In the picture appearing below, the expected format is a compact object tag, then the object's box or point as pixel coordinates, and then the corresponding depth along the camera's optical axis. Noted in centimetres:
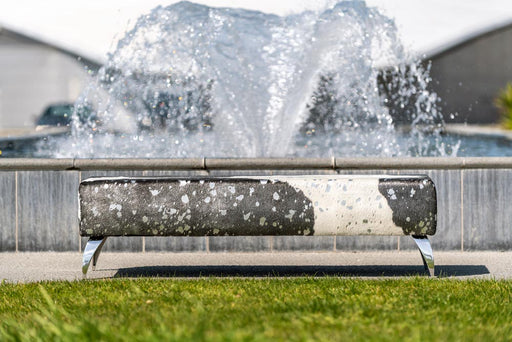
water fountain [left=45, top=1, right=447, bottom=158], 1617
